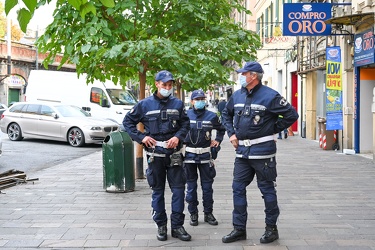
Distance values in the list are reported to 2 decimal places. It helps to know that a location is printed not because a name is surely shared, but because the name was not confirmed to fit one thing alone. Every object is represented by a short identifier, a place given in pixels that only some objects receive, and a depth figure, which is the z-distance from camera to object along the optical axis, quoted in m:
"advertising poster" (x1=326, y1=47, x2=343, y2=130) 15.94
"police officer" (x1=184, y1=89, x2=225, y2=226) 6.60
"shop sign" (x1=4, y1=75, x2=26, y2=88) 47.89
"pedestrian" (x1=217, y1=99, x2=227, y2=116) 28.44
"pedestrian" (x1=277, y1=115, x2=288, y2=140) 22.31
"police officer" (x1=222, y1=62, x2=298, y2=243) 5.66
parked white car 18.61
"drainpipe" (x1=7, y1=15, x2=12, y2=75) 40.22
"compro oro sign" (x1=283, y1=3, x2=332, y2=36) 16.38
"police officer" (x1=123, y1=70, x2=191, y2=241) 5.83
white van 23.11
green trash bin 8.81
